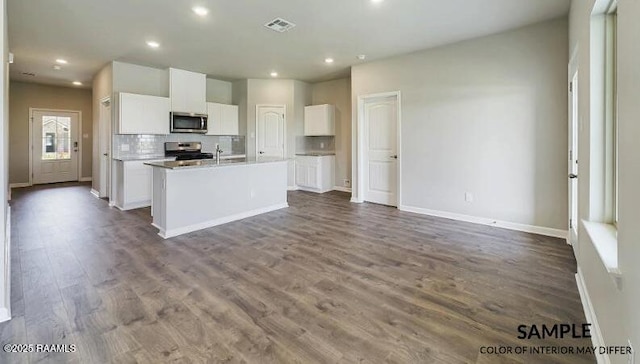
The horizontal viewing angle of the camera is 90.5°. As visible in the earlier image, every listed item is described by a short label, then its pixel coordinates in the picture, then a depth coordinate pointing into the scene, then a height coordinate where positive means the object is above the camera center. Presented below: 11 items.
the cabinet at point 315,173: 7.44 +0.03
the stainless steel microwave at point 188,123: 6.34 +1.06
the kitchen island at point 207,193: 4.02 -0.26
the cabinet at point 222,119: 7.12 +1.27
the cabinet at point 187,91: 6.32 +1.73
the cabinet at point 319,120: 7.43 +1.29
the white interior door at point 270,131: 7.63 +1.04
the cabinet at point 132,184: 5.50 -0.18
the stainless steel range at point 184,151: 6.52 +0.50
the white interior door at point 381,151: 5.75 +0.44
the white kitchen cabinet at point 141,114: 5.59 +1.11
